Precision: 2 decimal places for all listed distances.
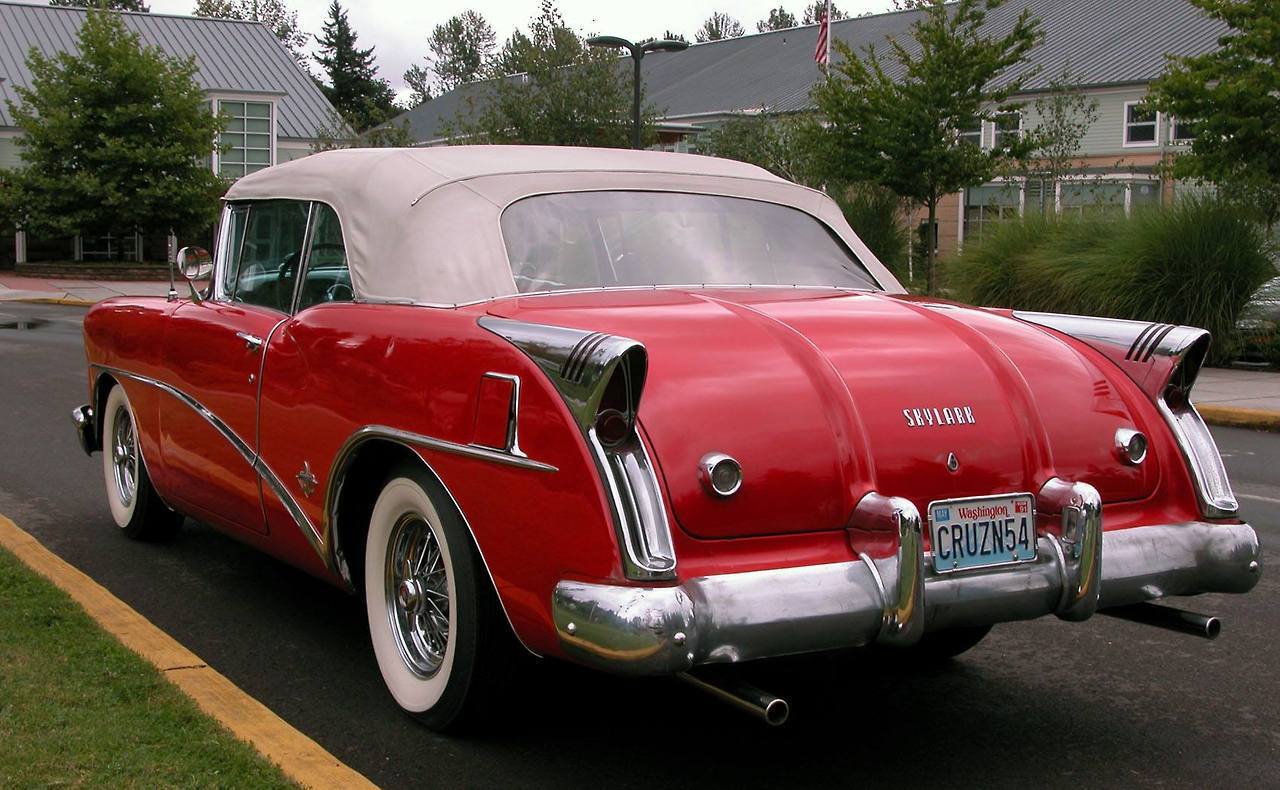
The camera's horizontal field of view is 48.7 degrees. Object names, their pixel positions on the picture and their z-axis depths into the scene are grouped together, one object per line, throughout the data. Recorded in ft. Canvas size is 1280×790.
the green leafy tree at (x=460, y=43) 330.95
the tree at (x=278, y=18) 297.74
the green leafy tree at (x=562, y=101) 107.86
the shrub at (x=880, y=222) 79.92
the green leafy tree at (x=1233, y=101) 58.13
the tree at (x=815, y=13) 235.58
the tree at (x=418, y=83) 356.38
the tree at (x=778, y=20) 329.72
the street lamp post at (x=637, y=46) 92.65
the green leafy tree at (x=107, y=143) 121.29
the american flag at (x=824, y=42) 104.01
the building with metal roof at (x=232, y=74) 152.05
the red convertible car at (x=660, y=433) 10.84
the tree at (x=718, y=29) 341.00
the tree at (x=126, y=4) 236.49
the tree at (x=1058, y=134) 99.66
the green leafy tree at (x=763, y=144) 100.16
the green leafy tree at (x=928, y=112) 76.02
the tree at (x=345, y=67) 275.80
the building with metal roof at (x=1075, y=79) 122.31
